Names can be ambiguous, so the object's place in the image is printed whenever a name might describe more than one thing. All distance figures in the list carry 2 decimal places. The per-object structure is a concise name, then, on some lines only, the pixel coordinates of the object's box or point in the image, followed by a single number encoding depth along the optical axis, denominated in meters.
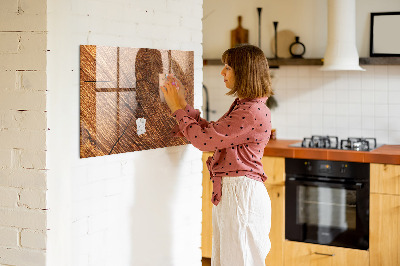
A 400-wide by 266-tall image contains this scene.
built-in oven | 4.10
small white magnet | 2.66
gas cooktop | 4.28
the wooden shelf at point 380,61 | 4.46
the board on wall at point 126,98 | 2.36
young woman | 2.62
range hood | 4.44
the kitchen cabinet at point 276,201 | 4.34
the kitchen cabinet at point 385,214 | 3.97
